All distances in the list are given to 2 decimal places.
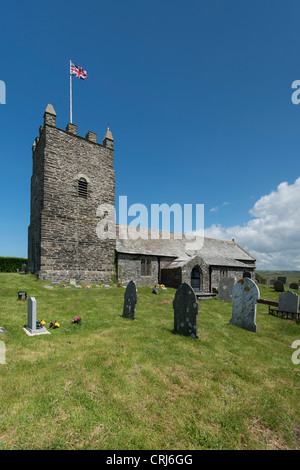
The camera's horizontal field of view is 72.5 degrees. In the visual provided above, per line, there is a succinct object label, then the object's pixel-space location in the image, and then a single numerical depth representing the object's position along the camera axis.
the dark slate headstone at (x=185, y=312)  6.85
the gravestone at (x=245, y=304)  8.24
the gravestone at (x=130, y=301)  8.74
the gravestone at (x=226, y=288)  15.63
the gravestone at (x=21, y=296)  10.60
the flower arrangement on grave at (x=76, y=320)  7.82
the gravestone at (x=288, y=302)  11.27
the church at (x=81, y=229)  16.73
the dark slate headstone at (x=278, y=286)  24.19
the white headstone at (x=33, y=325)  6.82
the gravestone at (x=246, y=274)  26.27
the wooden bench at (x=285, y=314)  10.67
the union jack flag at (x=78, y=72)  17.83
